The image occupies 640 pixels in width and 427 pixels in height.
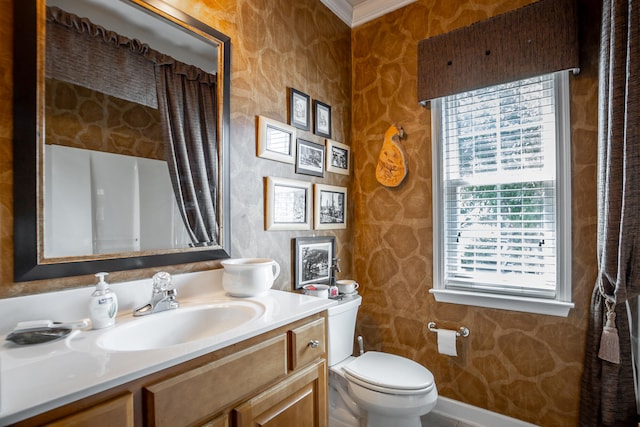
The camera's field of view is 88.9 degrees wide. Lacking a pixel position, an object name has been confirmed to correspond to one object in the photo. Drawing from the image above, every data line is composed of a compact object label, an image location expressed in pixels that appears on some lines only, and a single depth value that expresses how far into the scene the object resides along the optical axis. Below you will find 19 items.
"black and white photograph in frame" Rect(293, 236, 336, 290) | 1.96
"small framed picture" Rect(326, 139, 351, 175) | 2.22
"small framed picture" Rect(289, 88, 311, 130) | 1.94
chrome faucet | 1.16
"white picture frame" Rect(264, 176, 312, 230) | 1.78
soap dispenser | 1.00
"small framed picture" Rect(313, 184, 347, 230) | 2.11
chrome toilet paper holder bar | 1.97
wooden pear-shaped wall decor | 2.22
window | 1.76
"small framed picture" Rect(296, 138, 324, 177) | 2.00
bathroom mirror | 1.00
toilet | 1.51
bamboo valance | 1.66
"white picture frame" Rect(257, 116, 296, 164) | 1.73
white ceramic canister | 1.38
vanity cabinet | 0.70
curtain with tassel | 1.36
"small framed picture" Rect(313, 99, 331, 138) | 2.12
